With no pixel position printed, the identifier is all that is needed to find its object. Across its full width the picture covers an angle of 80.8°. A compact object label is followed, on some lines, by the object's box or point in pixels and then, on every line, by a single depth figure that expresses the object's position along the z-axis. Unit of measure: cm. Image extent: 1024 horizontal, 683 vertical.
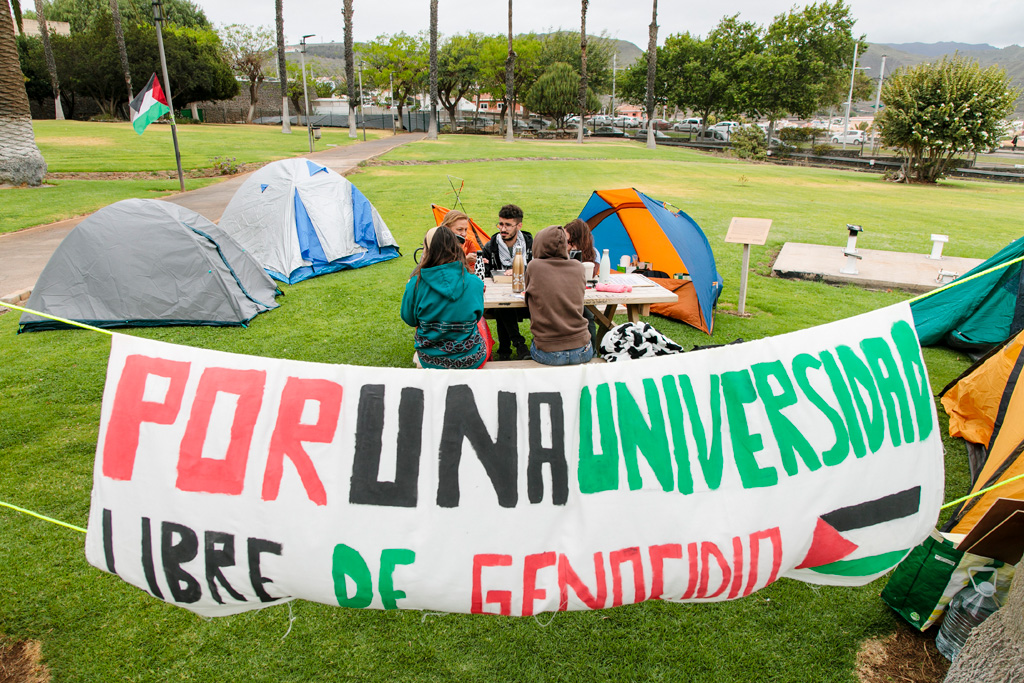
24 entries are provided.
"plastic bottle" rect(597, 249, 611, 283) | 597
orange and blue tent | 668
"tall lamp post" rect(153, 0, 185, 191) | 1333
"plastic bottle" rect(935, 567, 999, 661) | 249
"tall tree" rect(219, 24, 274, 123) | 5891
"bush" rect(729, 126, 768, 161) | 3519
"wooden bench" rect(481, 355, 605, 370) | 469
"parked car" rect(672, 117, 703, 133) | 5808
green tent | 581
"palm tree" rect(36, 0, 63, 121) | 3582
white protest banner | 203
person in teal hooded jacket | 415
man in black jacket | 596
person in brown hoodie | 449
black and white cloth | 465
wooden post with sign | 714
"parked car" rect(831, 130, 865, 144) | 5367
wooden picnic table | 546
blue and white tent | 882
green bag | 256
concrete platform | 893
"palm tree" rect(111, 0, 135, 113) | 3621
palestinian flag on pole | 1218
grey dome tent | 665
